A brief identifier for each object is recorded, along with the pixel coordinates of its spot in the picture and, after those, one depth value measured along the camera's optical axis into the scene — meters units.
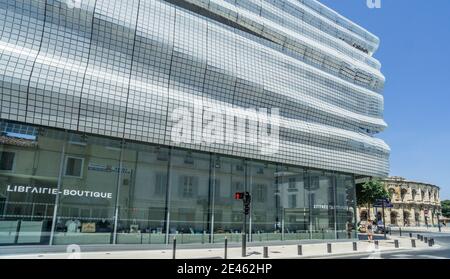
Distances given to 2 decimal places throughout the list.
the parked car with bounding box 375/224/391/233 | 57.31
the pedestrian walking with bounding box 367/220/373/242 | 35.87
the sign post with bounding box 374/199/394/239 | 37.78
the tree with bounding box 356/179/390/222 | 60.31
